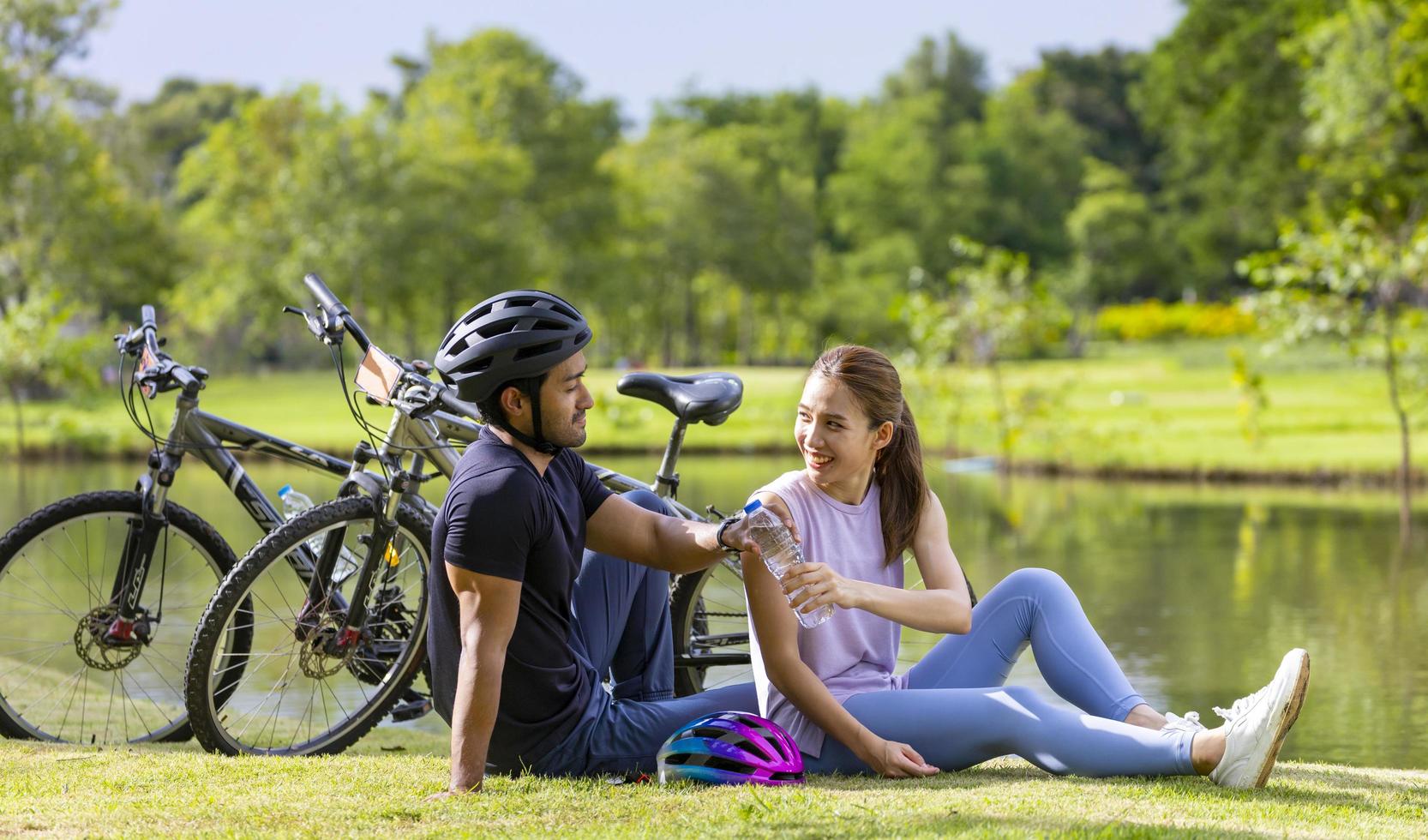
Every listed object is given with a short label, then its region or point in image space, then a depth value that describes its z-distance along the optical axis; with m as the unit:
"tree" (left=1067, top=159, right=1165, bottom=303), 60.44
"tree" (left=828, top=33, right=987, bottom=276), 65.81
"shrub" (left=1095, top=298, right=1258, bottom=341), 51.59
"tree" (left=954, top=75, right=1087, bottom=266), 67.31
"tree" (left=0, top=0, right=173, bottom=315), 35.66
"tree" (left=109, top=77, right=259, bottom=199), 63.84
